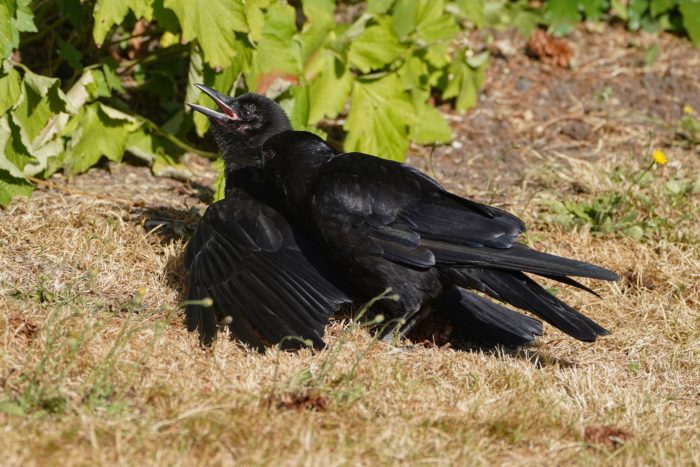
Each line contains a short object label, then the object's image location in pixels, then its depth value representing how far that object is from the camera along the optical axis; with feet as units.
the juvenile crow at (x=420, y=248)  28.78
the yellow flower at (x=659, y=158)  37.59
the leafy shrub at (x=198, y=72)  34.53
